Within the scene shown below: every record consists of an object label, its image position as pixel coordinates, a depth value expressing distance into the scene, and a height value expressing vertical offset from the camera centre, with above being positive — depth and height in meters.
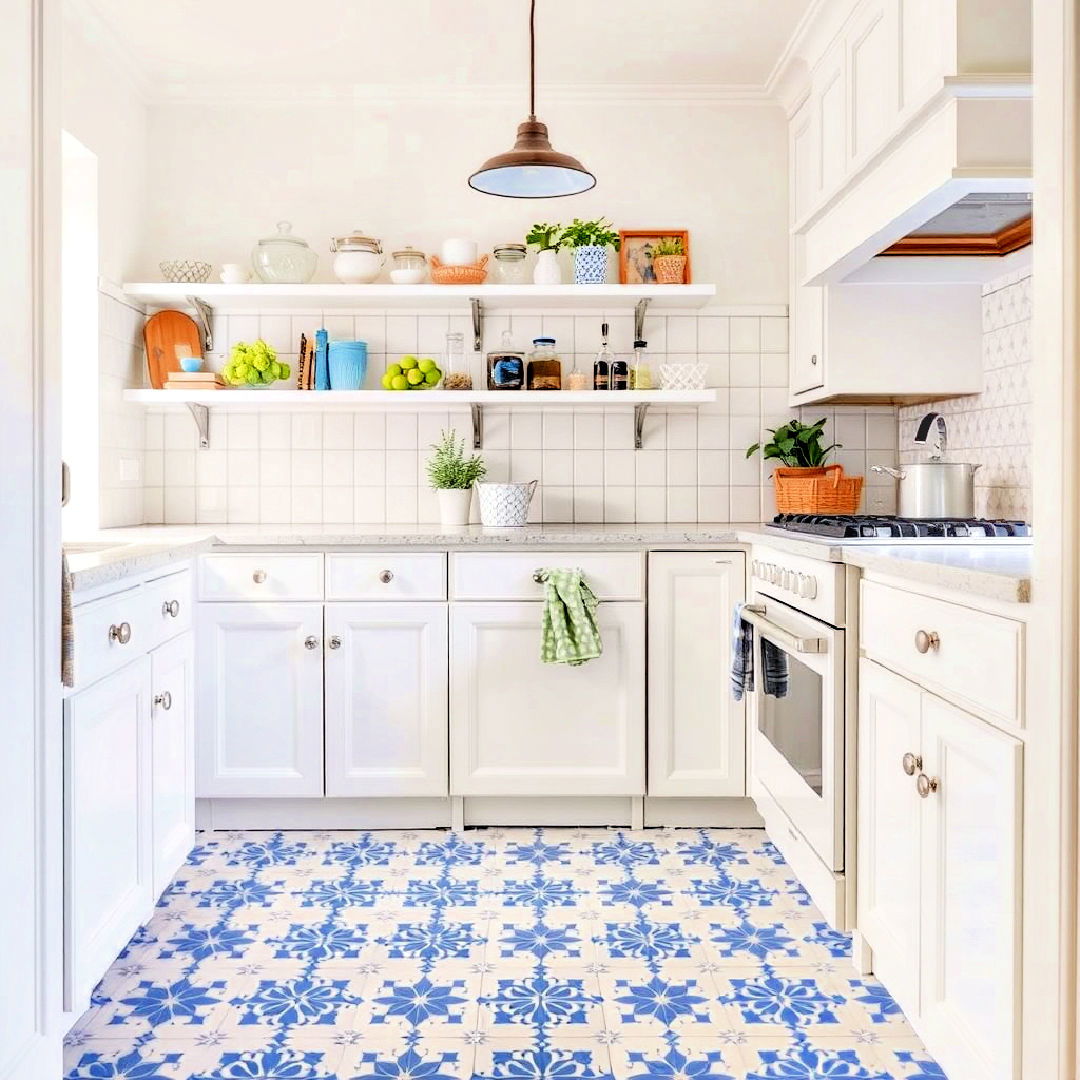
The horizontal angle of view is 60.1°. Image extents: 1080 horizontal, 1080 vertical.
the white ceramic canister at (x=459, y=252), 3.09 +0.89
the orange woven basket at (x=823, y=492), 3.00 +0.09
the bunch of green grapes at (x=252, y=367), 3.09 +0.51
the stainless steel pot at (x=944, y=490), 2.38 +0.07
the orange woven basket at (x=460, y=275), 3.08 +0.81
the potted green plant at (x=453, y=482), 3.09 +0.12
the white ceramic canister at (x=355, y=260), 3.09 +0.86
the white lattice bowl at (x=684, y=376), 3.13 +0.48
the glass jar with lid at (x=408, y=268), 3.11 +0.84
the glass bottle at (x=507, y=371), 3.12 +0.50
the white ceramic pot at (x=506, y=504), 3.04 +0.05
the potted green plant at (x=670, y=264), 3.15 +0.86
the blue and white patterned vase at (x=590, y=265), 3.09 +0.84
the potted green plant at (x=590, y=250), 3.09 +0.90
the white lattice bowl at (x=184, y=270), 3.14 +0.84
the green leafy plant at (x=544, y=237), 3.11 +0.94
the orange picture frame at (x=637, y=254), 3.25 +0.93
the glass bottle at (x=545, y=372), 3.13 +0.50
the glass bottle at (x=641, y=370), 3.13 +0.51
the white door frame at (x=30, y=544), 1.35 -0.04
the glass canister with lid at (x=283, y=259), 3.13 +0.88
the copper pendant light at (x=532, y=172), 2.18 +0.85
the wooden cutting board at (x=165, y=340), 3.22 +0.63
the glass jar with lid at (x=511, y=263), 3.15 +0.87
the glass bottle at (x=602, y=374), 3.15 +0.49
